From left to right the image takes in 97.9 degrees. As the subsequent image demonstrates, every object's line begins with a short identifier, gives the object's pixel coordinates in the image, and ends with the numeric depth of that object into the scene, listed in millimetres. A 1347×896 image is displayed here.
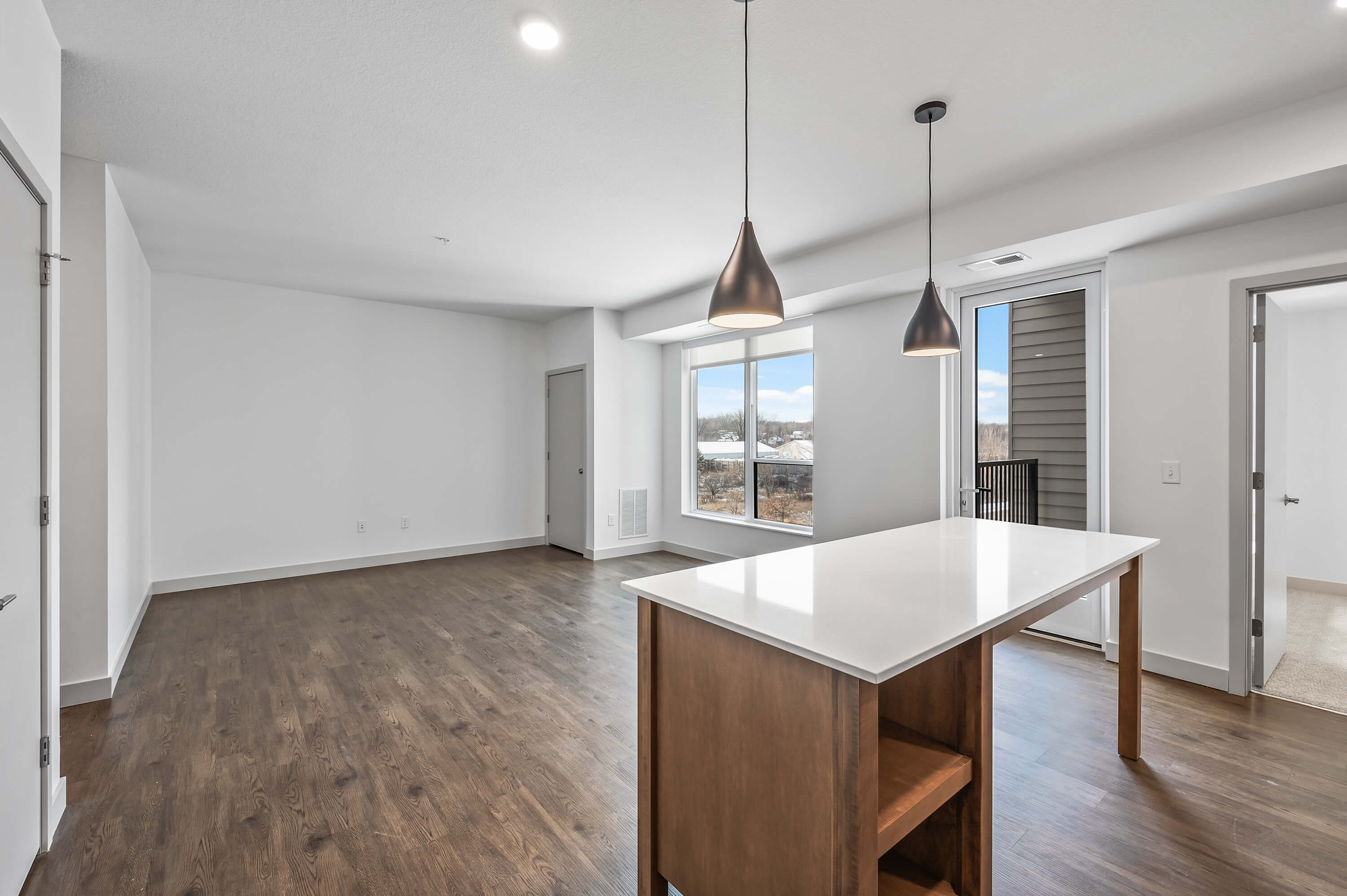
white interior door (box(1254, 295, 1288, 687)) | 2883
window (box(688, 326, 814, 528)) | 5398
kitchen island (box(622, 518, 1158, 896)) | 1180
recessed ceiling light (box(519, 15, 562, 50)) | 1918
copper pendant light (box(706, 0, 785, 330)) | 1843
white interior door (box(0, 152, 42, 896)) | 1587
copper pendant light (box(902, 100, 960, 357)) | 2533
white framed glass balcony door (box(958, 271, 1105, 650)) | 3539
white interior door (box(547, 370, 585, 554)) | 6449
